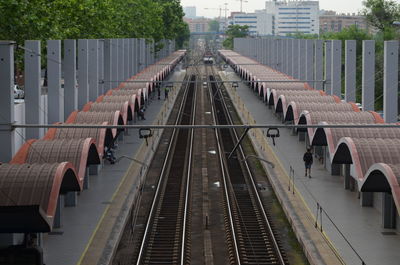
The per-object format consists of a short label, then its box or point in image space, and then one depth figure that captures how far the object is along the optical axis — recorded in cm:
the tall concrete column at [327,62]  5553
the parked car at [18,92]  6139
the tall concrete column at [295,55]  7584
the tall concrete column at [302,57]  7094
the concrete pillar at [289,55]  8038
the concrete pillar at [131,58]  7350
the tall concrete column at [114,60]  5910
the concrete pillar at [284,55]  8550
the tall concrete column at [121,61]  6273
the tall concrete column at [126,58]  6681
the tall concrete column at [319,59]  5981
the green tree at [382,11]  10238
